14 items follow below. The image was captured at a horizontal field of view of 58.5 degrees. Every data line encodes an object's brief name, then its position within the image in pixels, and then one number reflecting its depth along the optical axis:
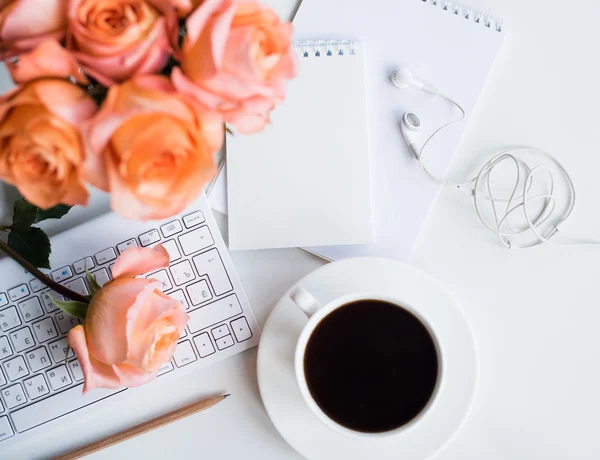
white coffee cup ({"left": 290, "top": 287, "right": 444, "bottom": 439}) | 0.54
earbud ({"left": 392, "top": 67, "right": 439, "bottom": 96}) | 0.63
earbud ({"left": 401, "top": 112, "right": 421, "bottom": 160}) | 0.63
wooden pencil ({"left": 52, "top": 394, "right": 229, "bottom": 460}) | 0.63
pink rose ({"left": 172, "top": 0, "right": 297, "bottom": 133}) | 0.31
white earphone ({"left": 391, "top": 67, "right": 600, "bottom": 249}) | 0.64
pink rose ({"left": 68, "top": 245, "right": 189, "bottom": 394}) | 0.48
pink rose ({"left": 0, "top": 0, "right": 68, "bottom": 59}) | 0.32
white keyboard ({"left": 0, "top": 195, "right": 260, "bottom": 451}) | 0.62
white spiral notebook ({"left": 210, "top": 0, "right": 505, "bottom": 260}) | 0.64
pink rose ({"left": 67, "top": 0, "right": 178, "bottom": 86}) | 0.31
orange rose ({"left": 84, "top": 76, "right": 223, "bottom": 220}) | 0.30
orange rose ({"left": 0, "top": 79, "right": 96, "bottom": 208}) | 0.31
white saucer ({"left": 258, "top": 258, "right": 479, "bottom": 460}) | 0.59
